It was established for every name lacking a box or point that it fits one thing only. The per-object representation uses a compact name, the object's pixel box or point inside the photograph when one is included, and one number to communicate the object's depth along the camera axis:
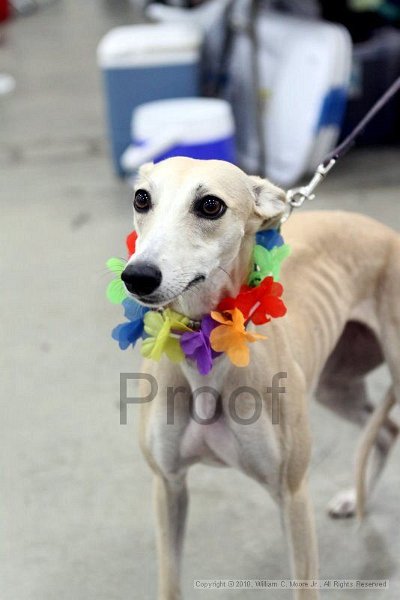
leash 1.52
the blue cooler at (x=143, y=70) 3.01
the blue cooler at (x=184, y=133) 2.64
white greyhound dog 1.32
